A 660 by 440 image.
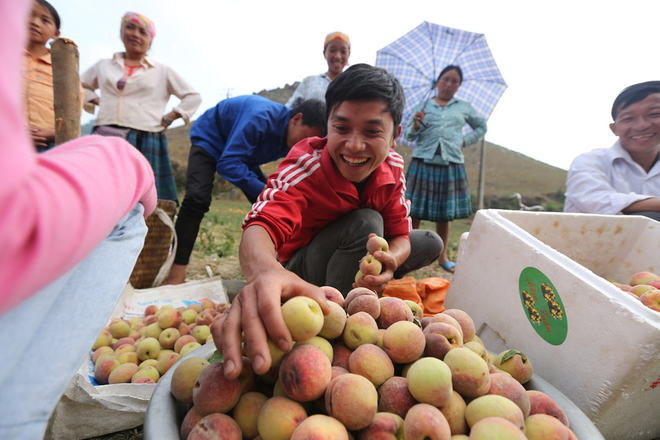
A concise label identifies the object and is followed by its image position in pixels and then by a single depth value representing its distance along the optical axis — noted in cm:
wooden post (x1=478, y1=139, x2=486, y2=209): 755
